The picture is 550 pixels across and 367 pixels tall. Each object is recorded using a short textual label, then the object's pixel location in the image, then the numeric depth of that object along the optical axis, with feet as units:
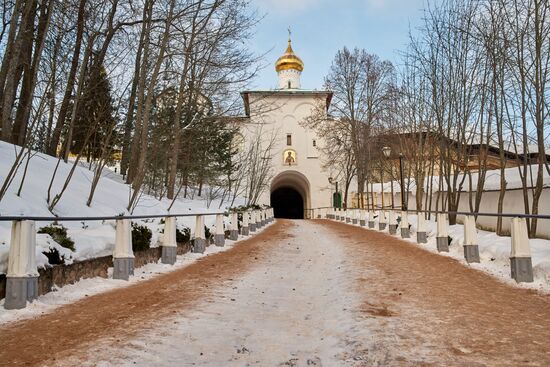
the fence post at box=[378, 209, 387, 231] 71.61
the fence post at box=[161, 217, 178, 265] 31.60
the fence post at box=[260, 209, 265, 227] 86.79
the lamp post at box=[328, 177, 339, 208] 157.28
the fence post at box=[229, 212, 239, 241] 53.72
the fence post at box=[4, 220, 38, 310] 16.97
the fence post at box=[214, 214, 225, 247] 45.43
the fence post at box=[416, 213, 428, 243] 46.57
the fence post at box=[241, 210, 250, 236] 62.08
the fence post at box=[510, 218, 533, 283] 23.49
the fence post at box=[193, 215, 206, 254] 38.70
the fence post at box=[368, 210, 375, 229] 78.85
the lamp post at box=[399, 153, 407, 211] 62.88
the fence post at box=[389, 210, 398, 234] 62.47
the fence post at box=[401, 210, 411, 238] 54.85
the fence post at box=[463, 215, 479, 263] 30.83
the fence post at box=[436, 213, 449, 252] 38.01
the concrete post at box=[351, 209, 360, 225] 93.45
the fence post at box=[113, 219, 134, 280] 24.45
